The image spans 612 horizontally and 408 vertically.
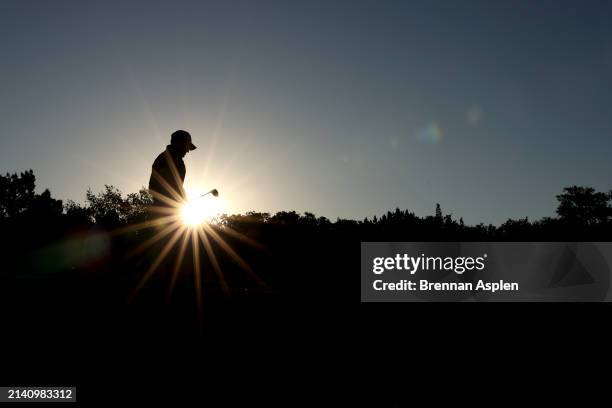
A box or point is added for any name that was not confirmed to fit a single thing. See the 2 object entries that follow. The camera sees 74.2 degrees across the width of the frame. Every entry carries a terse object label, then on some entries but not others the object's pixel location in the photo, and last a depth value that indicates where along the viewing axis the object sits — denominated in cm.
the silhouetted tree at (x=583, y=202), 8511
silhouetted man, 688
